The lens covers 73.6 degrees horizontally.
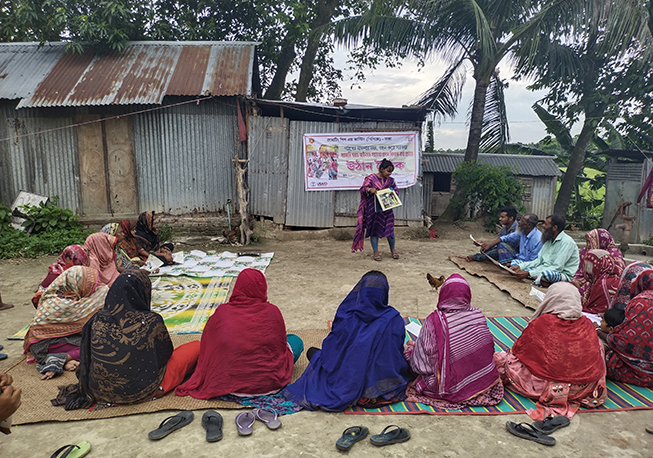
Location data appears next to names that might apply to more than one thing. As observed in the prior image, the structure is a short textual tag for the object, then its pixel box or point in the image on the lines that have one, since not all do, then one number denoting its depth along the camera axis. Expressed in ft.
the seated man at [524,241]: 21.15
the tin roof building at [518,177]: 49.39
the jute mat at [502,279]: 17.27
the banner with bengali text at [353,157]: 29.76
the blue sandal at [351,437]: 8.26
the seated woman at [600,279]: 14.08
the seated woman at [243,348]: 9.79
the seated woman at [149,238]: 20.02
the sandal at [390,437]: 8.39
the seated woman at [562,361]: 9.68
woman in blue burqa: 9.59
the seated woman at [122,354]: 9.38
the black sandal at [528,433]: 8.49
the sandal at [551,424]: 8.89
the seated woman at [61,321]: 11.46
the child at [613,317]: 10.77
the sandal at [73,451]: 7.84
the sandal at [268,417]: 8.98
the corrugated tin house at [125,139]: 27.91
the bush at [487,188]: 34.27
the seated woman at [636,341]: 10.27
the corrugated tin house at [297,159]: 29.53
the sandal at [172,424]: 8.59
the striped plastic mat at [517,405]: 9.57
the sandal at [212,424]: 8.53
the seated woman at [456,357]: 9.67
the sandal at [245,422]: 8.69
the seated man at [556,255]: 18.29
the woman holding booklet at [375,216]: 24.17
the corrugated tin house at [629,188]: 36.17
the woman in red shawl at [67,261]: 13.42
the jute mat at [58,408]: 9.34
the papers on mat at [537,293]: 16.44
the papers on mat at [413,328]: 13.47
